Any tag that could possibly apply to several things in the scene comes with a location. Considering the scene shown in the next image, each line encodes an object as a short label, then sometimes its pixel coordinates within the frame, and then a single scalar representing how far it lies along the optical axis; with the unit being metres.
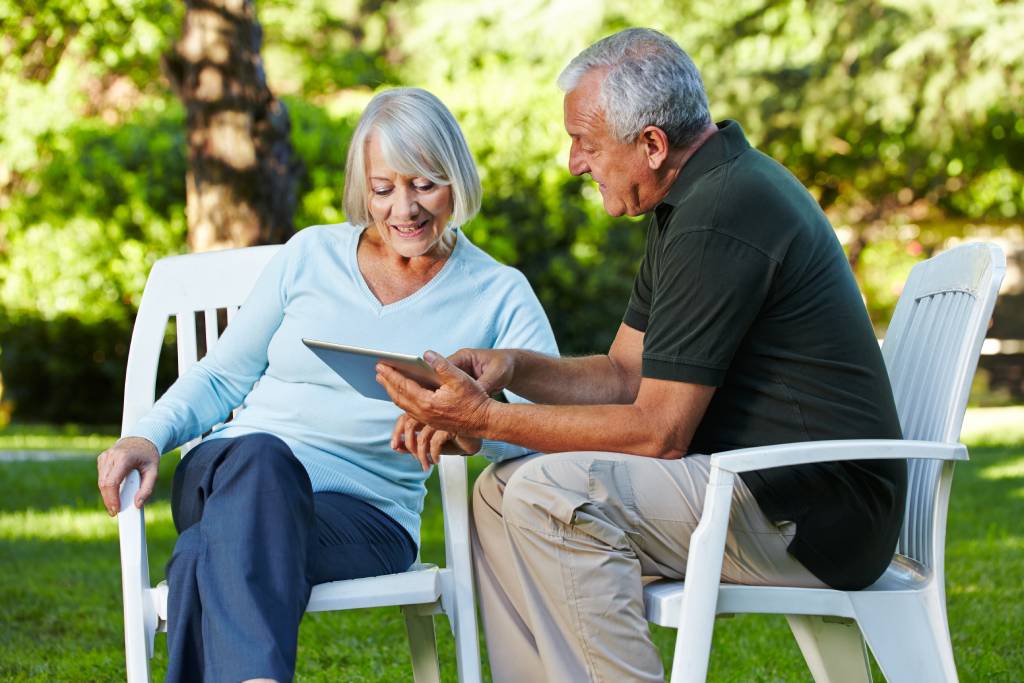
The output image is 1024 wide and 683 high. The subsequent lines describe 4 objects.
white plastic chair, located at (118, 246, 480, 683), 5.24
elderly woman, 5.46
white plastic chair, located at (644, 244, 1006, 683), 4.69
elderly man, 4.92
